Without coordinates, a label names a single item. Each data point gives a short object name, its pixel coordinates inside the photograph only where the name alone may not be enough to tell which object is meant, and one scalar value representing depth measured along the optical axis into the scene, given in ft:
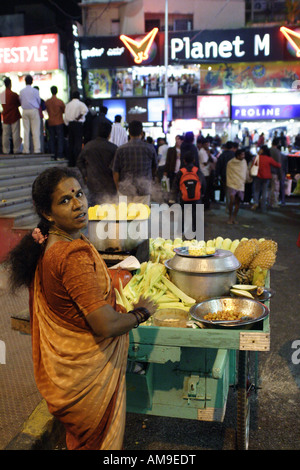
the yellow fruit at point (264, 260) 11.64
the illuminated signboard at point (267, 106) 67.92
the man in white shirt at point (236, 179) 36.81
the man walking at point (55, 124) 33.91
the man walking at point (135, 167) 22.34
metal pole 63.10
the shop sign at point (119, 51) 67.67
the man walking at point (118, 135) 31.24
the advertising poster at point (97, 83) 71.29
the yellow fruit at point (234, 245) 13.46
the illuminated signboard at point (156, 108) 69.56
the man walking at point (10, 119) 33.76
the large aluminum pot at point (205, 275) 9.97
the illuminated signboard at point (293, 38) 64.95
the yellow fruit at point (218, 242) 13.99
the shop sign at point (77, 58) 59.06
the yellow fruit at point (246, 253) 11.92
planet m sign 66.39
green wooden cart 8.28
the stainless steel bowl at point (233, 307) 9.03
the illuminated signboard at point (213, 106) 68.44
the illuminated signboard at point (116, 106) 71.10
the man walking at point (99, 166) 23.97
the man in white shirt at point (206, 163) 44.62
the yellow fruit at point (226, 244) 13.84
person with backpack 29.48
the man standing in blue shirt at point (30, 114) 33.24
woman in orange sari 6.47
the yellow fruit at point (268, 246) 12.00
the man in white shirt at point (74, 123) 32.27
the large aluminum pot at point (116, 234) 12.30
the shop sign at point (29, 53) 55.52
